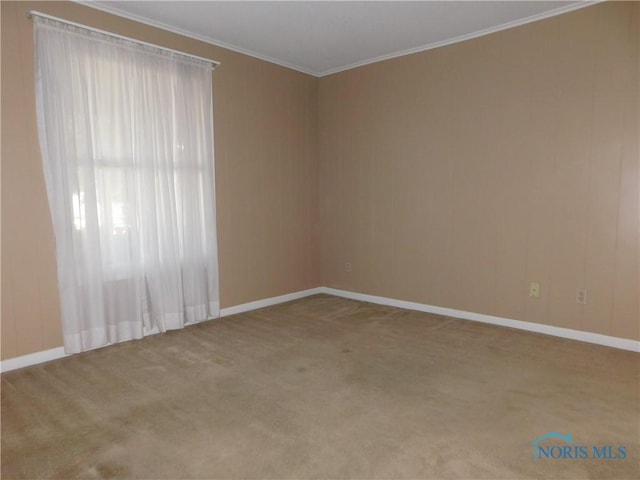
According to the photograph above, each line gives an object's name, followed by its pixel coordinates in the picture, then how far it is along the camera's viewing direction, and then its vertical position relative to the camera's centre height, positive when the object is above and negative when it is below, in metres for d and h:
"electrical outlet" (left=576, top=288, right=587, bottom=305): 3.65 -0.85
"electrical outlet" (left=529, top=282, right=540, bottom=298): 3.89 -0.84
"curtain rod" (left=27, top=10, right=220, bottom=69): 3.09 +1.38
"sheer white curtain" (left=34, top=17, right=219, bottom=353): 3.24 +0.19
